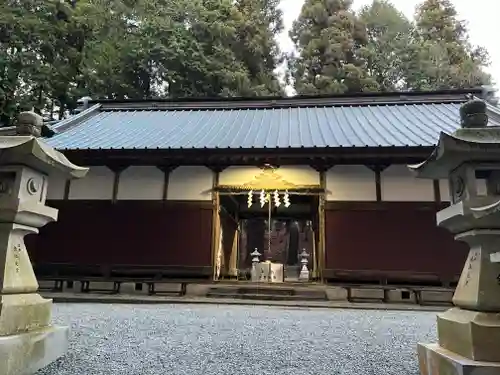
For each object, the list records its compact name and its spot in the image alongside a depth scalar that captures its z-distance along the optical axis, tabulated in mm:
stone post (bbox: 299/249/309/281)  11164
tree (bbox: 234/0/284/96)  21730
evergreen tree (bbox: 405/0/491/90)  20344
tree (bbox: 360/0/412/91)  21625
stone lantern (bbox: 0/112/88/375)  2328
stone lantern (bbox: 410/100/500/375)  2012
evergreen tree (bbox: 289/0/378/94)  20422
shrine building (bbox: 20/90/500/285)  7809
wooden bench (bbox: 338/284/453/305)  7379
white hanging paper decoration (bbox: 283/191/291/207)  8628
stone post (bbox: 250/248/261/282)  10275
